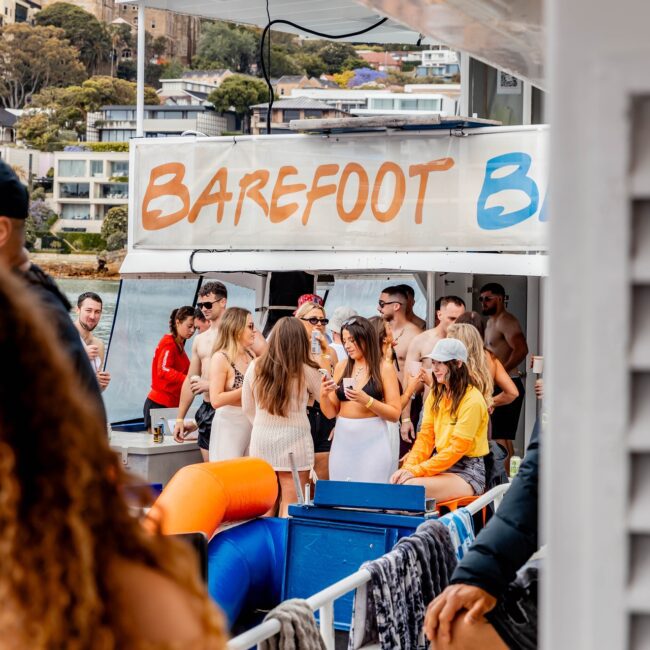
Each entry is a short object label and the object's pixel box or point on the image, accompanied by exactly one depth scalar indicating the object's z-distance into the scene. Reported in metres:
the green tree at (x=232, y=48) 140.50
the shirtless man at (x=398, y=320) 9.48
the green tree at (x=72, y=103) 107.69
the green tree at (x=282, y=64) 131.88
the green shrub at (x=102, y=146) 101.94
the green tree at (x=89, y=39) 134.38
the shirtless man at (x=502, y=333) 10.02
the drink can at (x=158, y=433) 9.59
